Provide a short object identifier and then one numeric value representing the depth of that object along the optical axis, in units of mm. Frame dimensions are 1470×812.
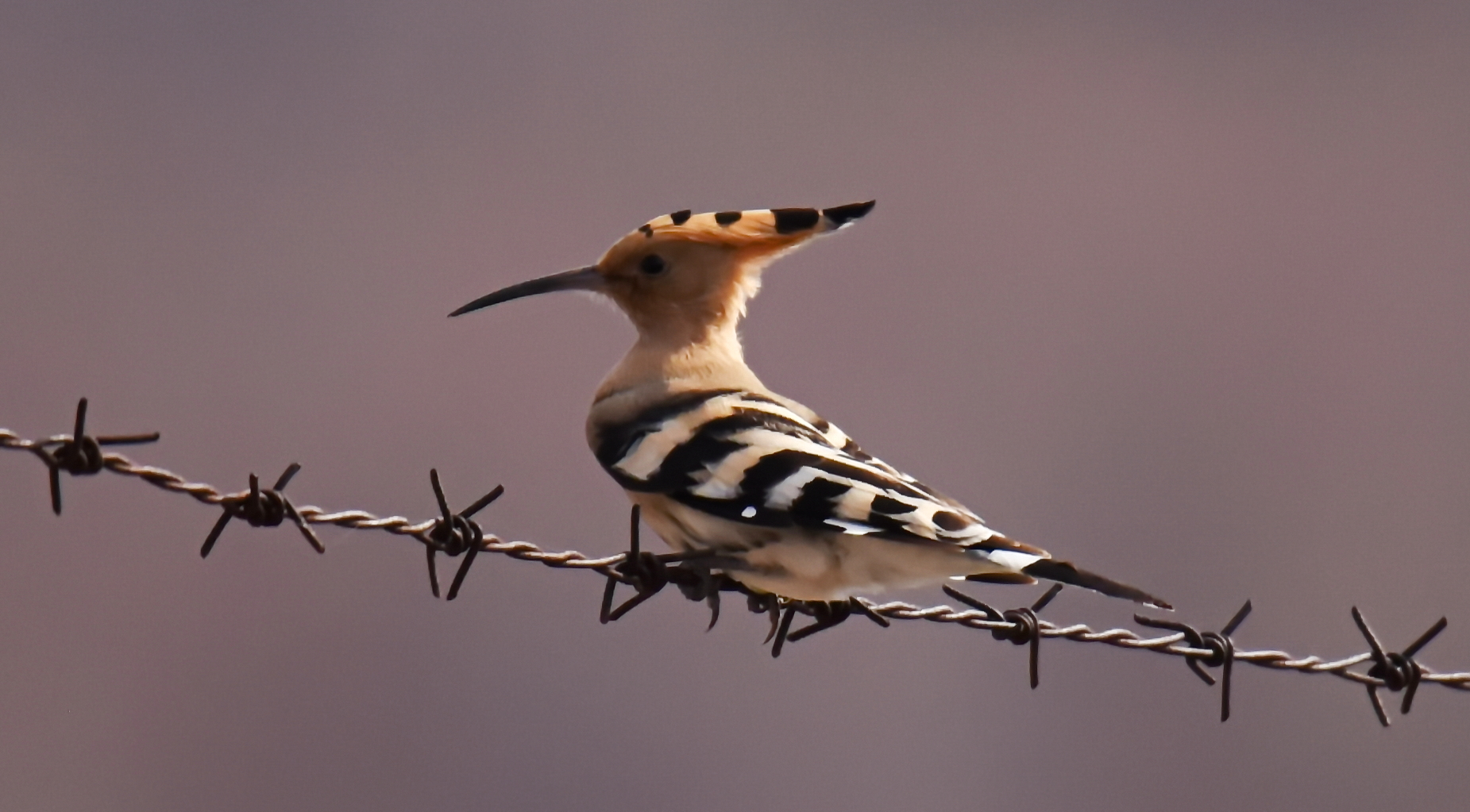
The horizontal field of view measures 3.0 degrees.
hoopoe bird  7371
